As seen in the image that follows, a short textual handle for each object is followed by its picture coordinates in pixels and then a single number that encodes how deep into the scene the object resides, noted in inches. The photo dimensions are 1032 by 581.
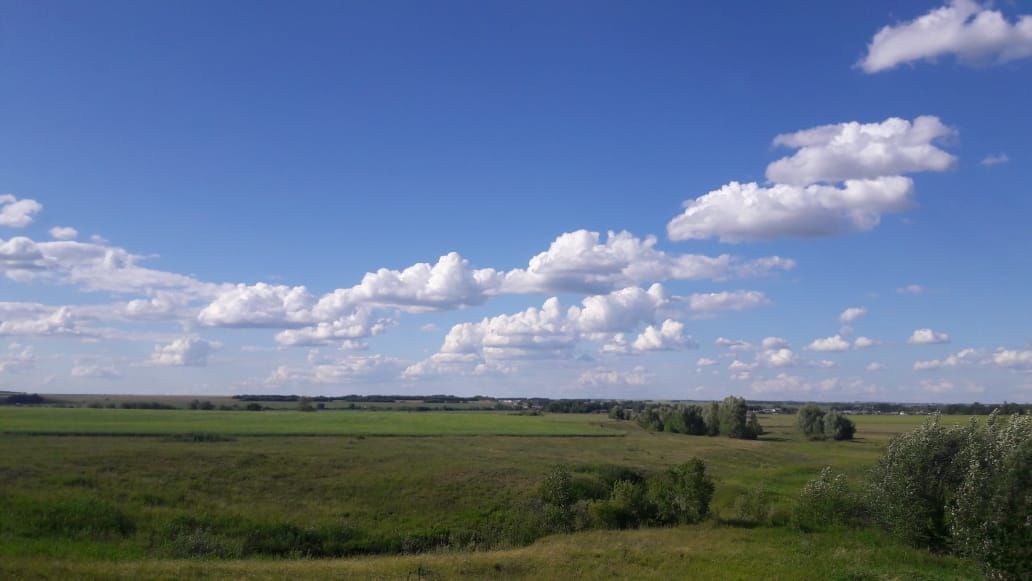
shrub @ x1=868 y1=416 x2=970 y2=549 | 1218.6
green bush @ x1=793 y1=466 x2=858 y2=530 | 1505.9
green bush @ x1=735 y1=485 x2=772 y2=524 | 1601.9
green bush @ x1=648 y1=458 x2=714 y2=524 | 1600.6
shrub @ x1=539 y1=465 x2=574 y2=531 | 1608.0
